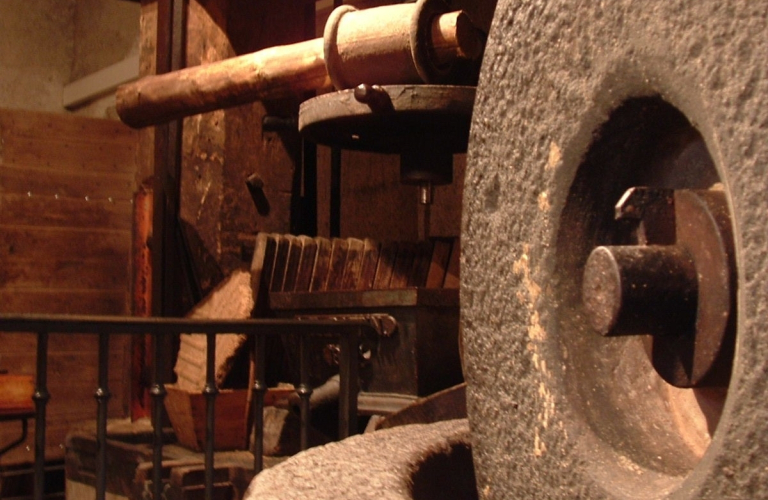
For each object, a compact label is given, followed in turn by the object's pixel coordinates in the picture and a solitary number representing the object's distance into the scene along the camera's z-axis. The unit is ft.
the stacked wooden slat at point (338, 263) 11.23
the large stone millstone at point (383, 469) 3.65
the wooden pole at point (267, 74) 9.30
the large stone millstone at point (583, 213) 2.45
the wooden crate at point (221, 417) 11.92
